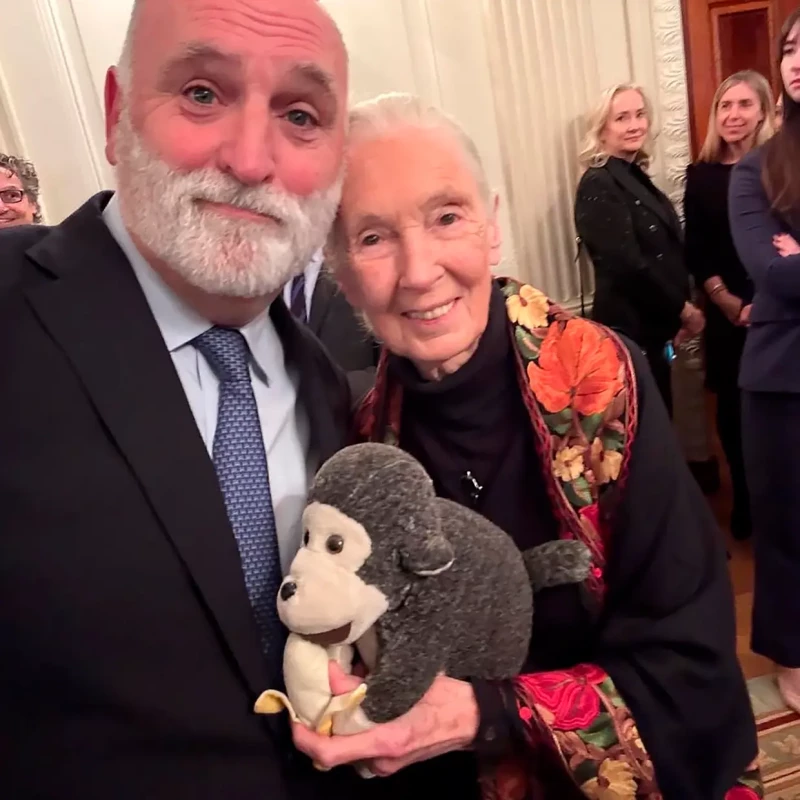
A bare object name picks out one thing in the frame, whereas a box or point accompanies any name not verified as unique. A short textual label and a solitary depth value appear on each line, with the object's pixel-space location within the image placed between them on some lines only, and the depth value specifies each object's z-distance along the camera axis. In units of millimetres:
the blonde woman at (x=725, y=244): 2984
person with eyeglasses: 2018
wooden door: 3266
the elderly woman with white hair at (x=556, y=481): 934
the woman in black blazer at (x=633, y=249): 2756
